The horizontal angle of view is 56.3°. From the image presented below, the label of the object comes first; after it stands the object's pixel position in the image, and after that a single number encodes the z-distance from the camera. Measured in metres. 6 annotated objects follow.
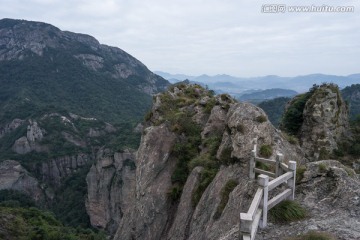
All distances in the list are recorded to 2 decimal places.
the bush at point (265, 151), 11.68
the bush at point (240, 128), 13.22
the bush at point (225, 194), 10.43
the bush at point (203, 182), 13.09
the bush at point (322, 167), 9.51
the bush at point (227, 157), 12.33
